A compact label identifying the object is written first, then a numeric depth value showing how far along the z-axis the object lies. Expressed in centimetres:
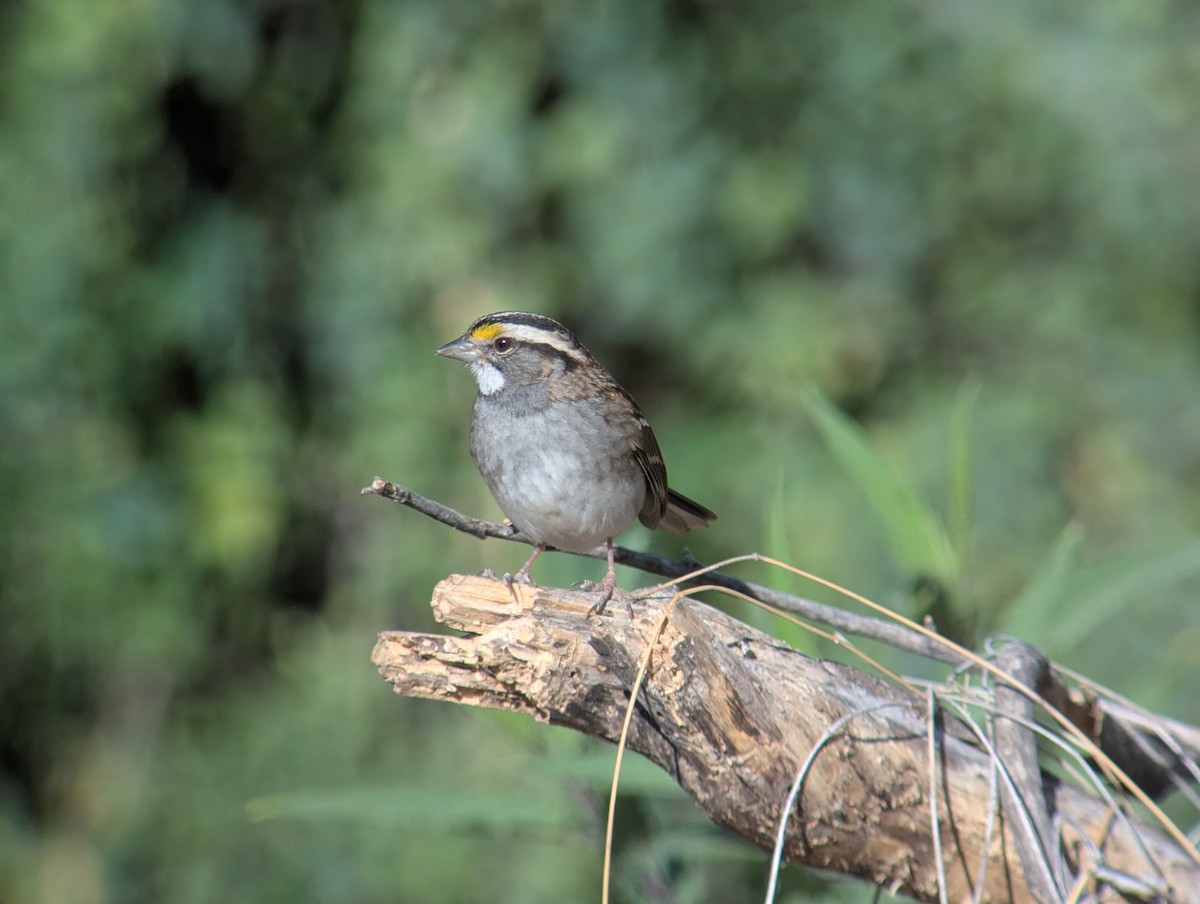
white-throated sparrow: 689
